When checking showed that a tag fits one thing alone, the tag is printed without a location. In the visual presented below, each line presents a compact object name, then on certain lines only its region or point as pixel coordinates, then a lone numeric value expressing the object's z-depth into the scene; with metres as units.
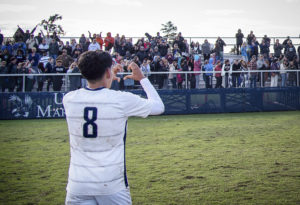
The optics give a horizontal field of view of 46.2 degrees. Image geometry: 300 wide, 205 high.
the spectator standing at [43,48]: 21.02
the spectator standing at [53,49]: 21.00
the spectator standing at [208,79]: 18.25
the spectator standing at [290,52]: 23.95
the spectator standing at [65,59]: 18.73
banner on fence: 17.23
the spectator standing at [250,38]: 25.09
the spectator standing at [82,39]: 22.20
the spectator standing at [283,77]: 18.73
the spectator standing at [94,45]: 20.35
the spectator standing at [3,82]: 16.92
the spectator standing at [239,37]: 26.25
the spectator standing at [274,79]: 18.64
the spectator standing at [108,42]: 22.08
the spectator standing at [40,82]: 17.13
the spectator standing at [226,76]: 18.08
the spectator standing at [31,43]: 21.24
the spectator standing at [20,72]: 17.14
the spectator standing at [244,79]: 18.41
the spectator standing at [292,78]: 18.84
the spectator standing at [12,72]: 16.98
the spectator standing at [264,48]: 24.98
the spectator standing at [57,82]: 17.34
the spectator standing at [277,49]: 24.83
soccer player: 2.84
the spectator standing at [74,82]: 17.17
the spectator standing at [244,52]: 24.41
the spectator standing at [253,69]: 18.47
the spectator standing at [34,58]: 19.33
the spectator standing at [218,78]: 18.25
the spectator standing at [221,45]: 25.10
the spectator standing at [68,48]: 21.35
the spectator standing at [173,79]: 17.89
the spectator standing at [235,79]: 18.28
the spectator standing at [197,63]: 20.42
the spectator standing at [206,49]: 24.11
